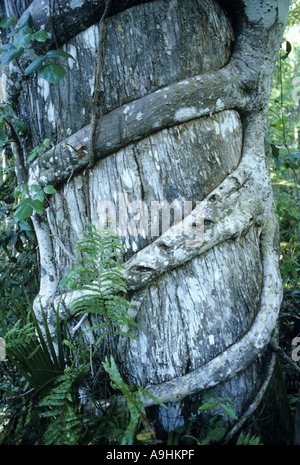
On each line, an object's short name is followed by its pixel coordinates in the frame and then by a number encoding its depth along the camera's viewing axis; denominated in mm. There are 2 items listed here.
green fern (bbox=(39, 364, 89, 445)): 1279
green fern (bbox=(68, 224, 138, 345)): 1479
